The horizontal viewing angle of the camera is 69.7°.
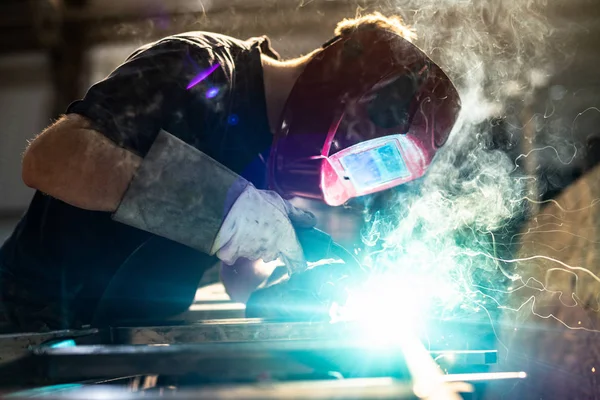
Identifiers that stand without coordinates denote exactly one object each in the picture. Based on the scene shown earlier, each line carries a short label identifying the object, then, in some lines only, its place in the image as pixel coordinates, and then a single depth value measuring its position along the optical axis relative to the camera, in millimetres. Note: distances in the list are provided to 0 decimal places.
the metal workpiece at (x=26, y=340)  1152
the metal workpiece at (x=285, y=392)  635
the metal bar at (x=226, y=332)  1367
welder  1174
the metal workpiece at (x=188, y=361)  1022
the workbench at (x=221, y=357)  1021
